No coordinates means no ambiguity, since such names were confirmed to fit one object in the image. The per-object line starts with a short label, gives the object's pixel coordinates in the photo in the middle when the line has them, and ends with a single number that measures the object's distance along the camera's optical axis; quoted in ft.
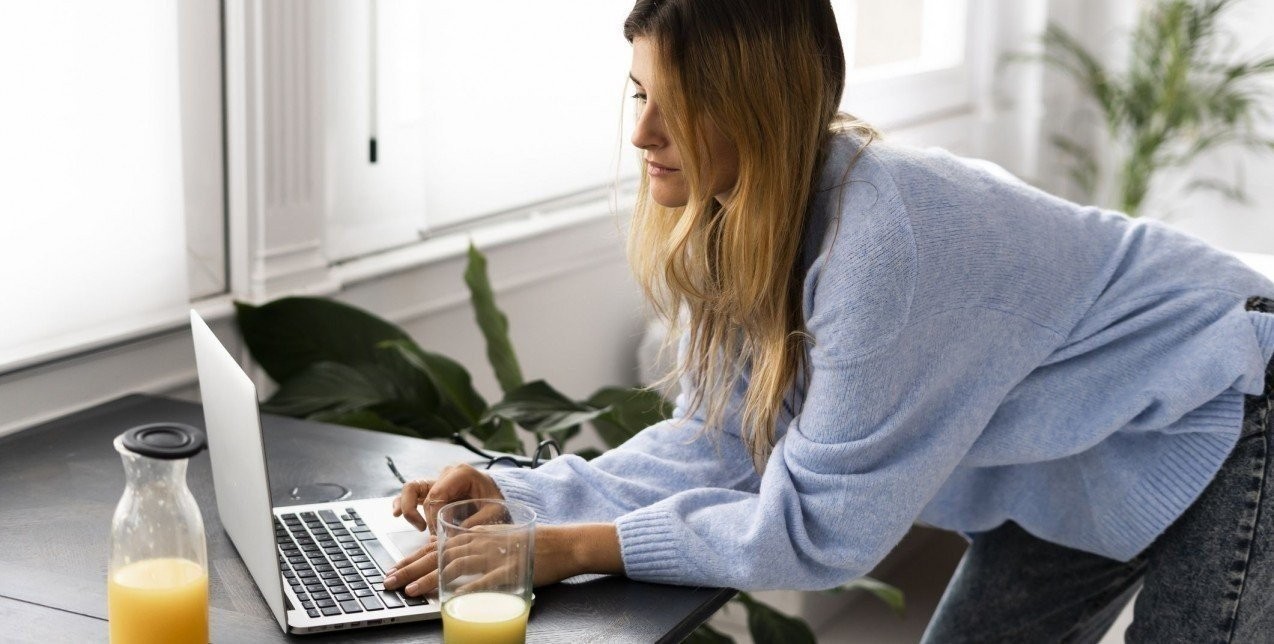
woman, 4.06
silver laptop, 3.52
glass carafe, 3.13
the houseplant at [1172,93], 13.75
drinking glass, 3.43
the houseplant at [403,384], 6.22
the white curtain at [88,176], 5.39
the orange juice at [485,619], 3.41
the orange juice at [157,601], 3.20
